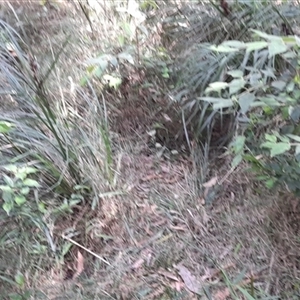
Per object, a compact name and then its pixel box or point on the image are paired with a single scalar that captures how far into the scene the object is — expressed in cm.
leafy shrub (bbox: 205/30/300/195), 143
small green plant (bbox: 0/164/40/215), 171
